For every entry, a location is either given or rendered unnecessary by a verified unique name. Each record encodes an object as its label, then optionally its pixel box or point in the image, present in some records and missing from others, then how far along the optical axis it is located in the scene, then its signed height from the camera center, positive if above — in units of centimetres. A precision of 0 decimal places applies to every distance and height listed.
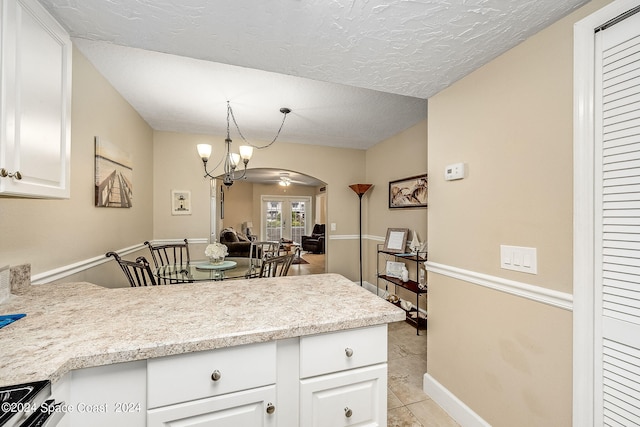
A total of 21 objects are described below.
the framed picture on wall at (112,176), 206 +33
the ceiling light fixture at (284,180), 765 +108
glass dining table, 227 -58
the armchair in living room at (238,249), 442 -64
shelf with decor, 294 -87
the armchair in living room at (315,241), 864 -97
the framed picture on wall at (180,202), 365 +15
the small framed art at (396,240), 346 -38
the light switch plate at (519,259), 131 -24
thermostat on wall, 170 +29
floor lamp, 431 +43
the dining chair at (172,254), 361 -61
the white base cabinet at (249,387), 80 -61
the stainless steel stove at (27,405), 54 -43
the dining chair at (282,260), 199 -40
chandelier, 287 +69
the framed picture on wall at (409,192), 320 +28
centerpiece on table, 257 -39
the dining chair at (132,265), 174 -38
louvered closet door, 99 -4
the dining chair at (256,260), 298 -59
